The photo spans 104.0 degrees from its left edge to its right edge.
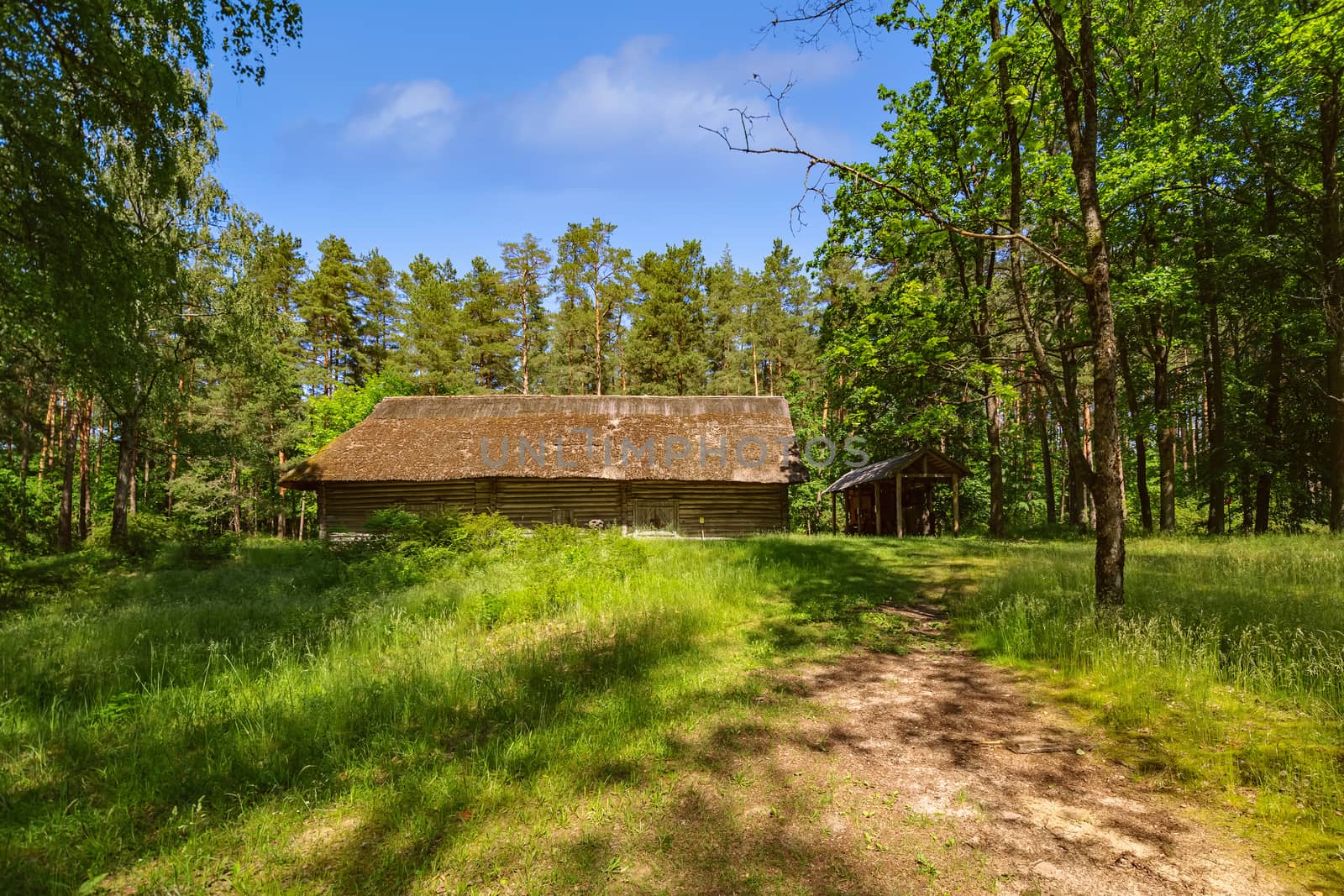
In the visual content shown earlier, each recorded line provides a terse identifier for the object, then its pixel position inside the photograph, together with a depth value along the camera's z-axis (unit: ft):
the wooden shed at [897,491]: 62.08
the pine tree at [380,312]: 118.93
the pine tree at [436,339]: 106.63
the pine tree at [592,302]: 108.88
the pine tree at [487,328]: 109.81
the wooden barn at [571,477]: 66.44
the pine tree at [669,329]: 107.04
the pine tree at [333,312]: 109.40
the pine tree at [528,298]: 112.27
